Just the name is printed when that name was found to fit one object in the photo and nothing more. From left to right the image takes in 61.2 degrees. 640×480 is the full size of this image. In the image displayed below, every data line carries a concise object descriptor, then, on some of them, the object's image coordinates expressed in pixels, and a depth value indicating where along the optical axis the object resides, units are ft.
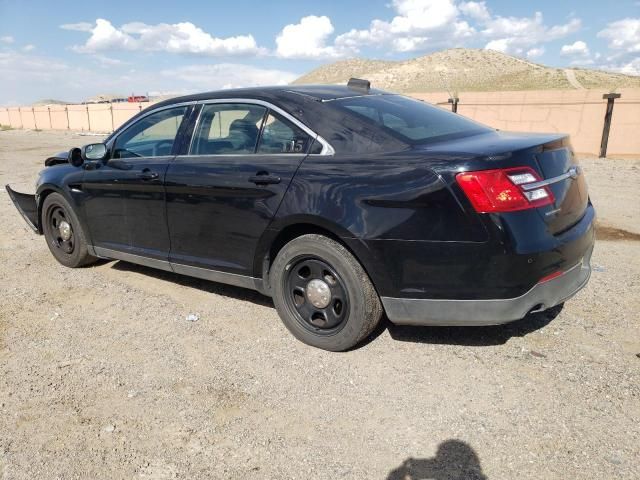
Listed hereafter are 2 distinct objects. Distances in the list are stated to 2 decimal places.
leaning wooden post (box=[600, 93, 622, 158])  49.60
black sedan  9.50
